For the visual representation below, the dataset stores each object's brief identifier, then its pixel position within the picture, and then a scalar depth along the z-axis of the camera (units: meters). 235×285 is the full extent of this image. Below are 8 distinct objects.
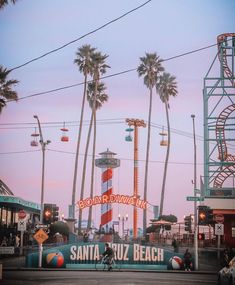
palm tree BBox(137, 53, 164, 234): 67.44
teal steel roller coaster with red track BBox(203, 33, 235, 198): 47.88
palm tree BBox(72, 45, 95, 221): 62.78
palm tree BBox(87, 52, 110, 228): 62.94
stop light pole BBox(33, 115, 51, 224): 39.43
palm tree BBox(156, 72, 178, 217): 69.00
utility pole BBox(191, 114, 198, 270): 33.44
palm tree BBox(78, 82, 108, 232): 67.12
